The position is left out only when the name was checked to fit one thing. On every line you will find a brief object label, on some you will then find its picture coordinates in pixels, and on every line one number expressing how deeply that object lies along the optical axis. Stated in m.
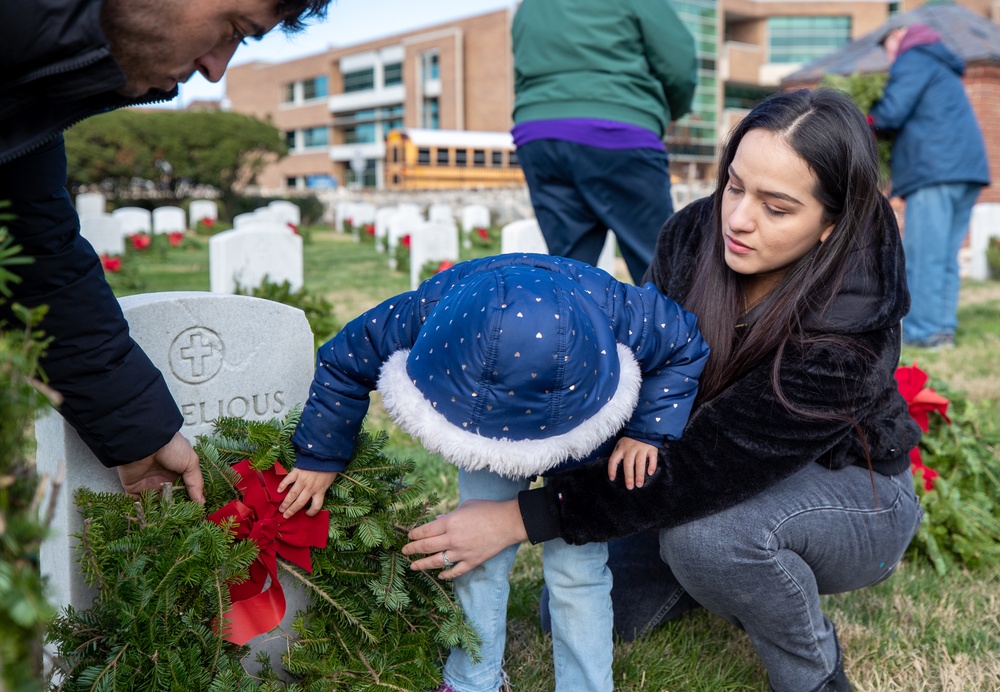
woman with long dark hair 1.87
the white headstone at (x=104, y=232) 11.13
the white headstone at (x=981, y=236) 12.08
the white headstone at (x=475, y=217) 16.02
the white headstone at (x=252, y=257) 5.48
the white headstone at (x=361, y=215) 21.78
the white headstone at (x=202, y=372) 1.85
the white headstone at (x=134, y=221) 15.38
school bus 32.62
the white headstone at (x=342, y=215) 24.15
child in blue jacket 1.58
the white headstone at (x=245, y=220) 11.46
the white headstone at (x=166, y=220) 16.33
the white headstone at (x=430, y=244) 8.38
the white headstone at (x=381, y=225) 16.20
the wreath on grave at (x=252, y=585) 1.65
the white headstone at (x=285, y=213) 16.65
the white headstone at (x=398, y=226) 13.40
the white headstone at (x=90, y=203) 17.84
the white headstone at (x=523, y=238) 5.88
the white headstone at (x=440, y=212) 16.98
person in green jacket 3.88
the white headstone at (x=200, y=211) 20.62
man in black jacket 1.23
